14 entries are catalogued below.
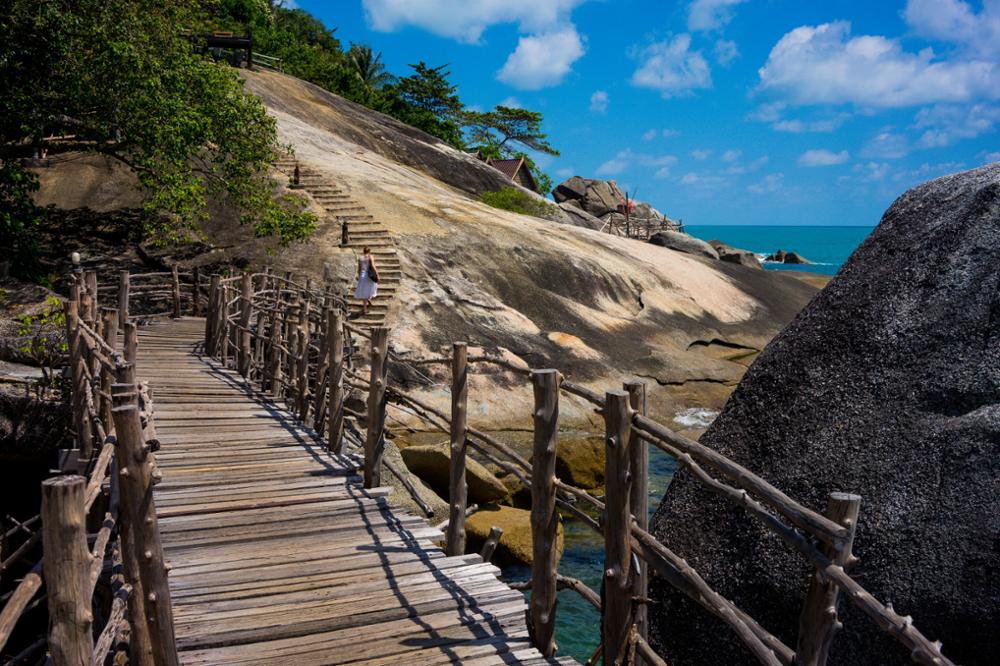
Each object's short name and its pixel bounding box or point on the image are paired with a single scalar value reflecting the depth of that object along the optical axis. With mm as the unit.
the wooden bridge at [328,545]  2961
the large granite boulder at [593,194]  58469
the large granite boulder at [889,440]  4413
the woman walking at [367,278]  17766
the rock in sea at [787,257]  87575
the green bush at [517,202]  33103
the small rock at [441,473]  12430
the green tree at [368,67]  54344
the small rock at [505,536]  10852
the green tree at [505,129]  54844
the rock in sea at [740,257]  42162
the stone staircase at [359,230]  18812
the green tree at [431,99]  47844
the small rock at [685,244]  38688
